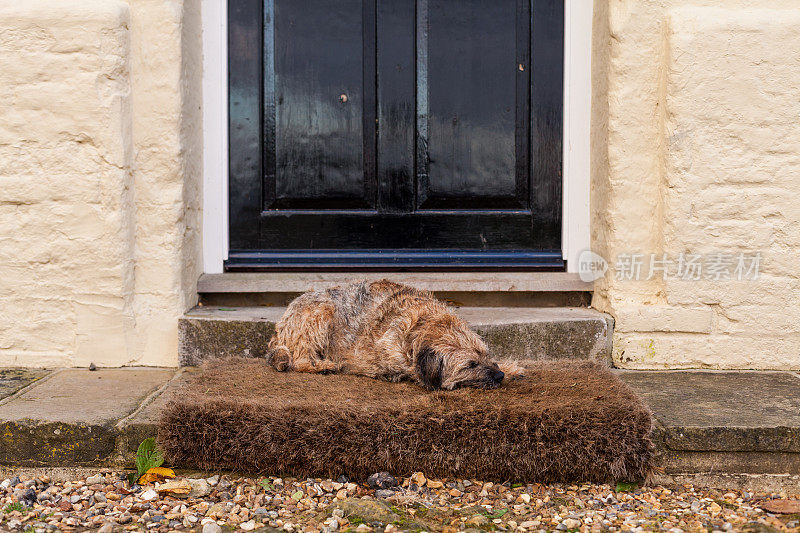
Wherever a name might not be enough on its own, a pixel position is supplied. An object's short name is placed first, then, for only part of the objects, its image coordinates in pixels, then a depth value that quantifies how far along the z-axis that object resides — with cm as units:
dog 333
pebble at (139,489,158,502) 278
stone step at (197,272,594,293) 441
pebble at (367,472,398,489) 285
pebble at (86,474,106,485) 297
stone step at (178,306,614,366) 397
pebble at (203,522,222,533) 251
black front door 454
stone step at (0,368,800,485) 296
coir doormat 285
